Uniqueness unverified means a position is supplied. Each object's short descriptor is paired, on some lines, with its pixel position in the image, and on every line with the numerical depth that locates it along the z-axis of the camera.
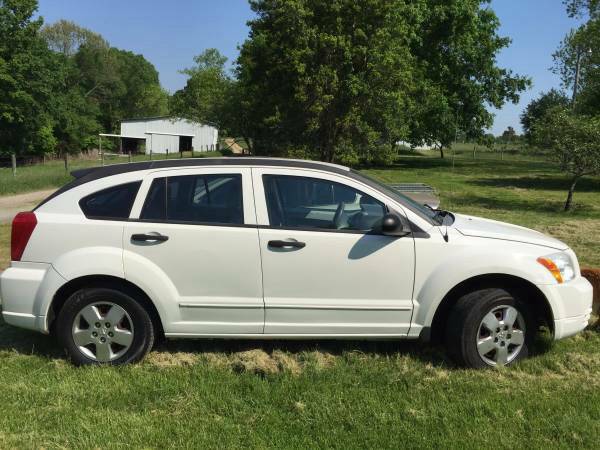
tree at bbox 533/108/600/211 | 13.39
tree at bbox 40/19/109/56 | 81.81
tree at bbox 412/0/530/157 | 36.41
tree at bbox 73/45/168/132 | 82.62
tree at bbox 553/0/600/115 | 23.61
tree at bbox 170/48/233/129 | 34.78
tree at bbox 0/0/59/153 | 47.41
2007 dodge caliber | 4.04
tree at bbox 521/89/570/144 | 70.75
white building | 67.44
